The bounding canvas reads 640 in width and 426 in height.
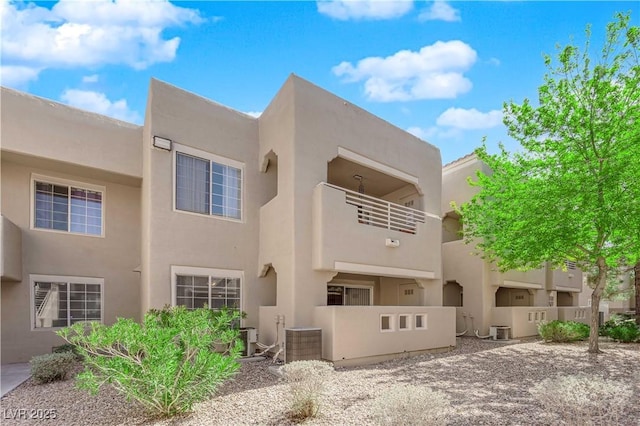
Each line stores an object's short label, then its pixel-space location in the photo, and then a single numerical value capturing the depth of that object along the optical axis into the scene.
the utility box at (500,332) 17.16
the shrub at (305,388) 6.73
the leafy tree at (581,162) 11.37
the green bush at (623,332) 16.52
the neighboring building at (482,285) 18.05
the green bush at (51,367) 9.37
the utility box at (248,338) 12.09
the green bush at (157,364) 6.44
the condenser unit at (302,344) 10.53
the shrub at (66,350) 11.36
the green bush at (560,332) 16.45
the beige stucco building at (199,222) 11.78
